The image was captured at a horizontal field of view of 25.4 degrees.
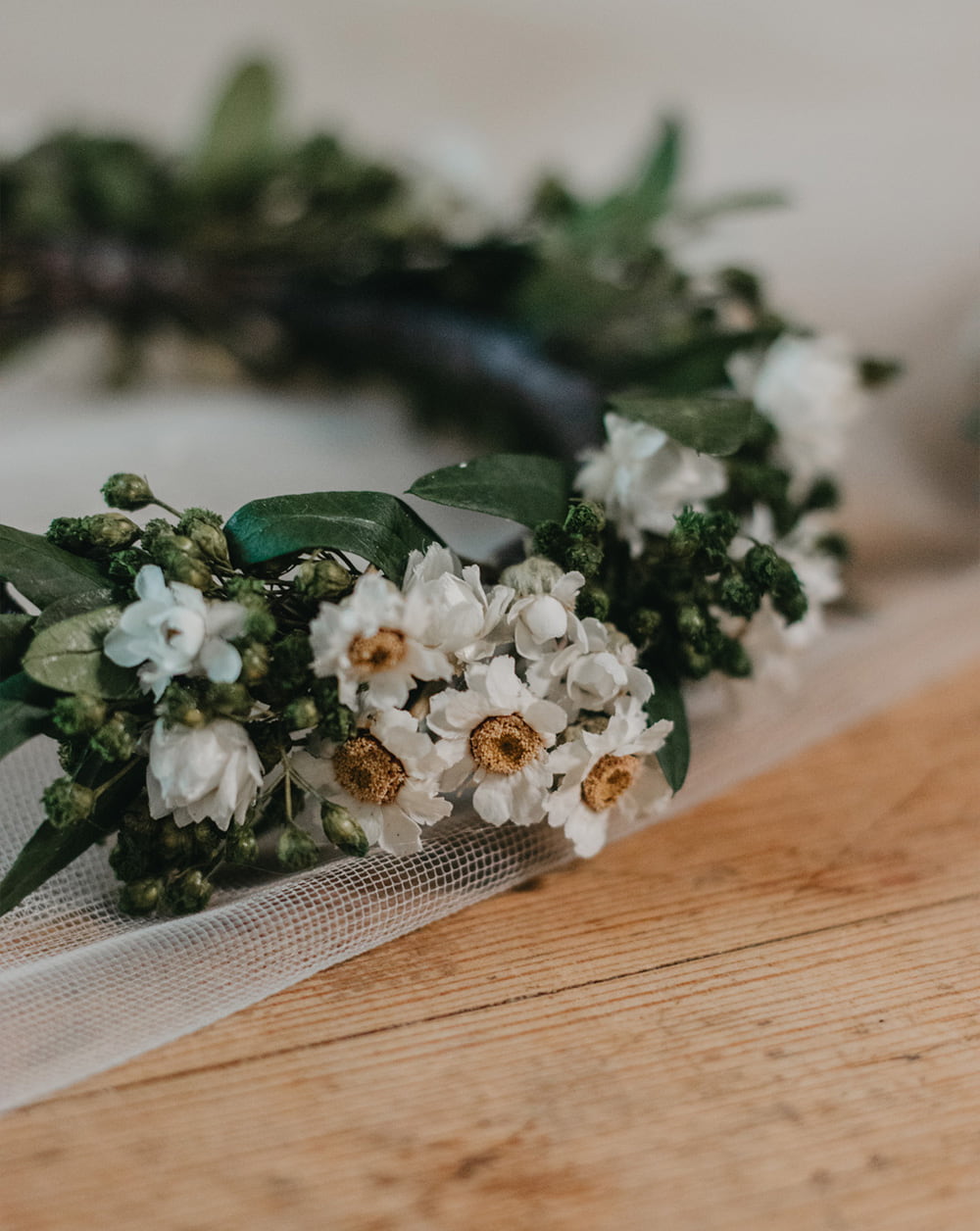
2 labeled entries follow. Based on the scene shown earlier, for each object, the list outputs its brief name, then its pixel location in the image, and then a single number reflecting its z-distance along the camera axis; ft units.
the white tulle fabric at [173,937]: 0.79
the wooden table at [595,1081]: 0.74
